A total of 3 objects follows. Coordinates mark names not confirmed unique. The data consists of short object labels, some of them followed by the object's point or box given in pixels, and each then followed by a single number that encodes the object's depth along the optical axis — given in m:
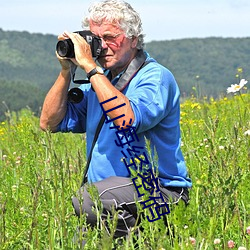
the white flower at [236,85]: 10.75
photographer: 6.46
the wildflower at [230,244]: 5.44
